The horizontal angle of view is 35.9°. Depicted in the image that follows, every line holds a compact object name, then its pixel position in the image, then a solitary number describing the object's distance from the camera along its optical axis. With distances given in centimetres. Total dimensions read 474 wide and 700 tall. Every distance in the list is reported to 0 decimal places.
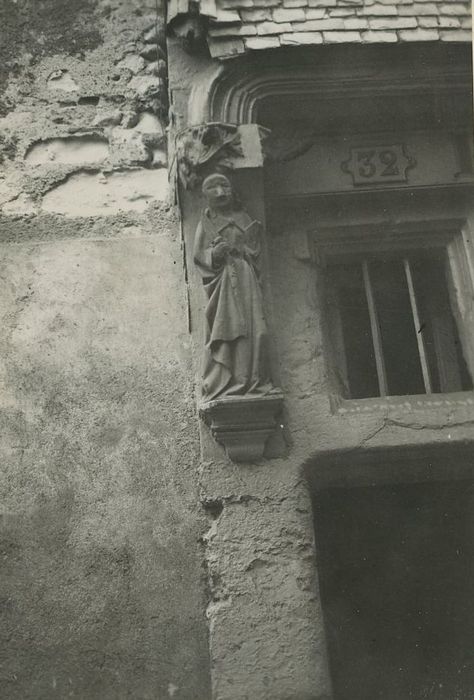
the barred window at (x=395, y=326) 346
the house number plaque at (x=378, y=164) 351
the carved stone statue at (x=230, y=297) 304
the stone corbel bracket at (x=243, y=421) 297
